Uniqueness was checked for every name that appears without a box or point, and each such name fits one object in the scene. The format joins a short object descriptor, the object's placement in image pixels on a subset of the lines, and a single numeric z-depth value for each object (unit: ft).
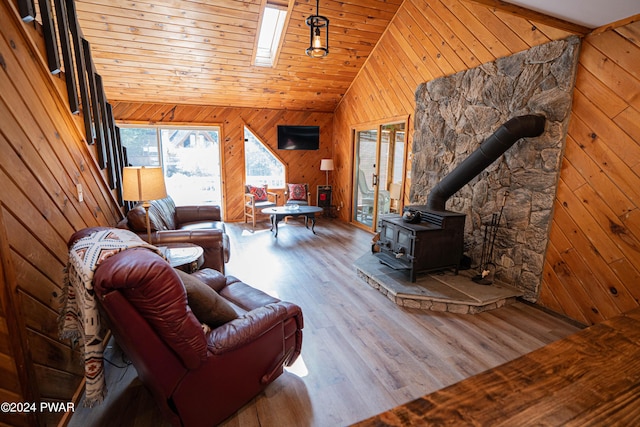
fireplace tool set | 10.96
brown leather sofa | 10.06
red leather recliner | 3.81
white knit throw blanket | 4.22
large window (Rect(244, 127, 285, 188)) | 22.71
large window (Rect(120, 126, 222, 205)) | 20.33
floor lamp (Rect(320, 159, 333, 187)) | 23.08
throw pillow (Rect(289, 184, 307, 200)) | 22.25
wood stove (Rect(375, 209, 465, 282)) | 10.69
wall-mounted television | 23.10
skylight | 15.46
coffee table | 17.89
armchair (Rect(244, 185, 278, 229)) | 20.33
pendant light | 11.58
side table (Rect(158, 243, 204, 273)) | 8.60
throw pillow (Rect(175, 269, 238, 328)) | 4.95
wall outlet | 7.36
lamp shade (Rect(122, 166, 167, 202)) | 8.12
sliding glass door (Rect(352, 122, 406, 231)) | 17.25
